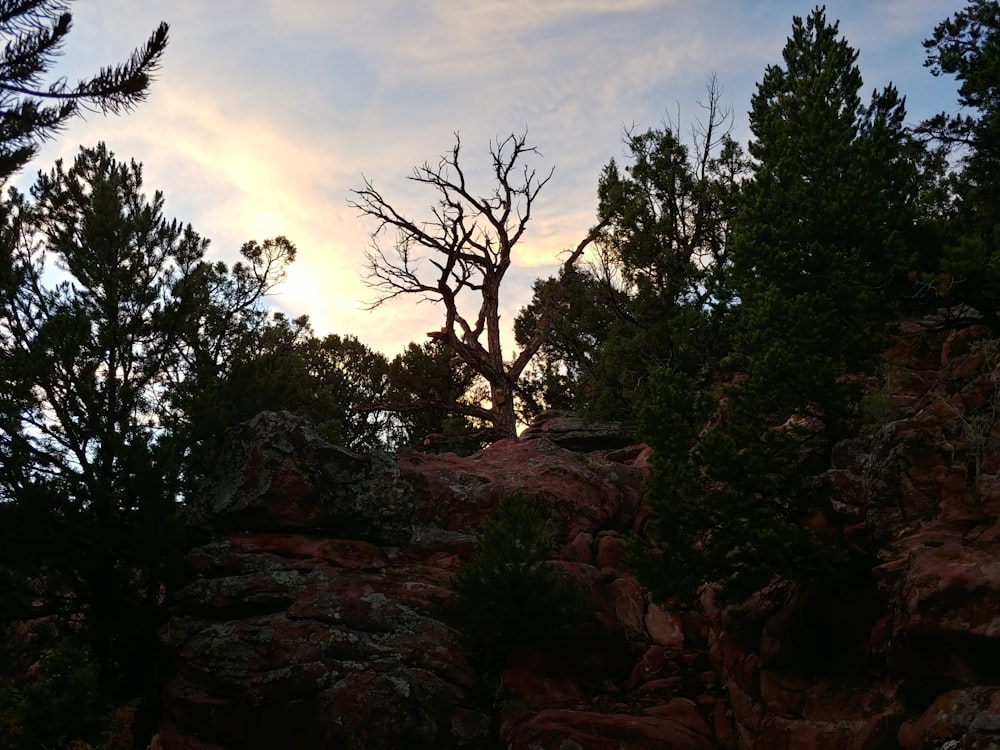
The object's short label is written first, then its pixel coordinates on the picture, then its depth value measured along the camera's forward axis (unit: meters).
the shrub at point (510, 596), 11.13
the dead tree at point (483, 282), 27.78
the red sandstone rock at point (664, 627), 13.46
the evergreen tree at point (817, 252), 10.81
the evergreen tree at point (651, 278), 22.95
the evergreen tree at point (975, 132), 11.71
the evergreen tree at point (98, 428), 11.47
